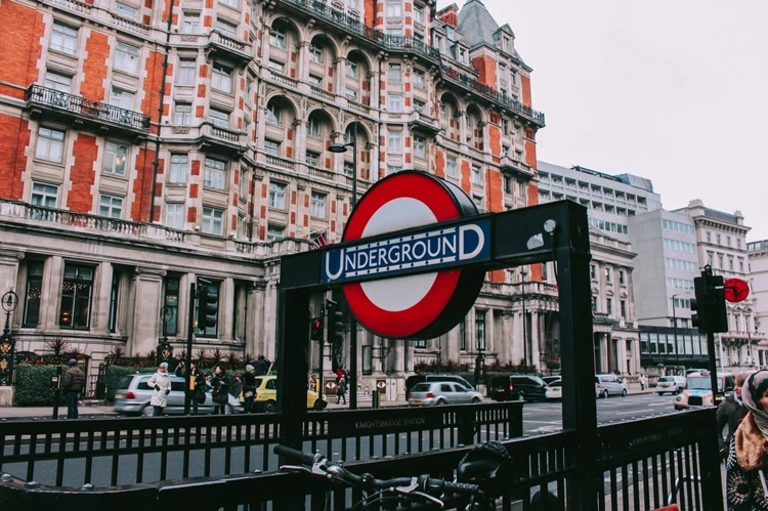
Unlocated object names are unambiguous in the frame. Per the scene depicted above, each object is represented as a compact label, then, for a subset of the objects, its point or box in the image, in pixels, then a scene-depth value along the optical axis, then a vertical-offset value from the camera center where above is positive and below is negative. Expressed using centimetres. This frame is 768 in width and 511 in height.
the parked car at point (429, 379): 3512 -169
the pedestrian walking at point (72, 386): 1834 -117
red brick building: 3186 +1283
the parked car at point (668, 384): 5062 -273
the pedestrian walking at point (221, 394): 2161 -166
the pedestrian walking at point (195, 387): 1982 -136
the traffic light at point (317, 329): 1105 +40
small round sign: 1185 +128
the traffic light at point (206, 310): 1678 +111
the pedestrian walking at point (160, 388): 1844 -125
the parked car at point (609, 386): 4491 -261
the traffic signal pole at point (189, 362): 1847 -43
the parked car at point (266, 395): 2511 -196
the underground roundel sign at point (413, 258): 290 +48
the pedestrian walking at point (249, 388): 2234 -145
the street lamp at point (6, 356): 2569 -37
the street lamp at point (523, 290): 5536 +573
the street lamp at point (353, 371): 1970 -72
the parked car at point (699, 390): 2506 -182
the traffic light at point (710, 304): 960 +79
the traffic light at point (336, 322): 1539 +72
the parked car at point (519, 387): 3697 -228
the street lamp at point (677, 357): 7539 -53
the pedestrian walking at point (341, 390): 3238 -216
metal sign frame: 273 +33
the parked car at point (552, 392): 3900 -263
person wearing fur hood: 381 -66
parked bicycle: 200 -44
